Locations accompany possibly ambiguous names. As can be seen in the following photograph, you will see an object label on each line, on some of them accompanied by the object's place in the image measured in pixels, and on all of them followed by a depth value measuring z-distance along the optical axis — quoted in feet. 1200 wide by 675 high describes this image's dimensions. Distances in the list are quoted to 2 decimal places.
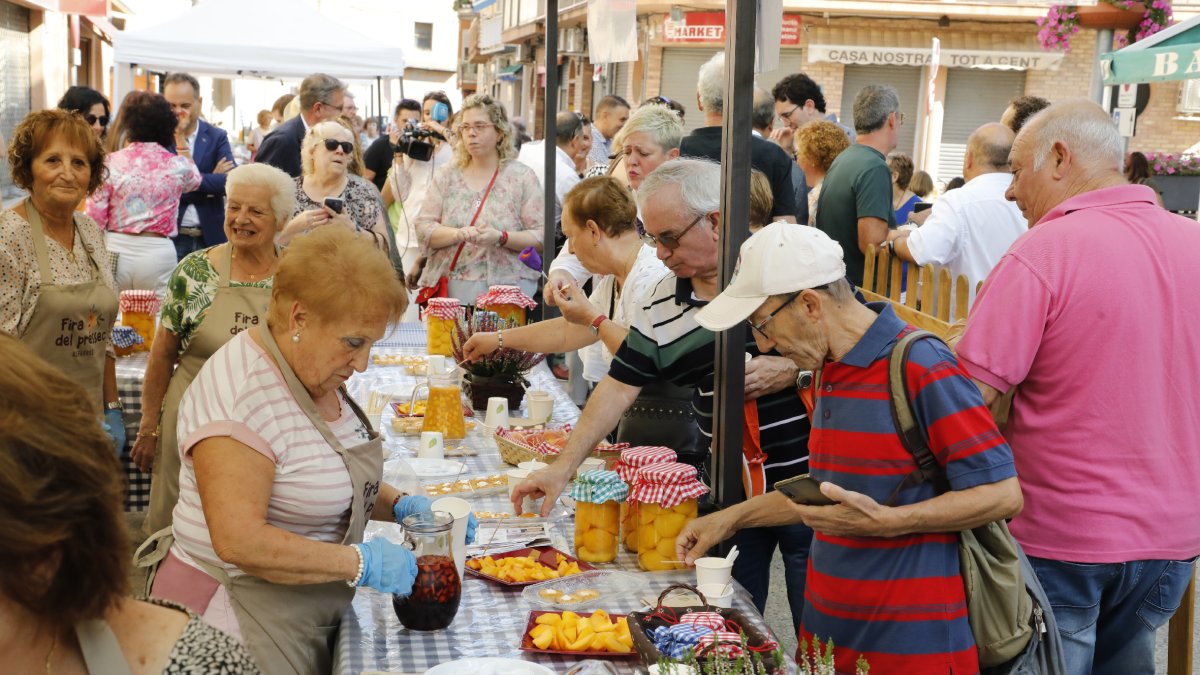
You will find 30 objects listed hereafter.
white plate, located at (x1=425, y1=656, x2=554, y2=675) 6.38
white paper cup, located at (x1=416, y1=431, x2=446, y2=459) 11.50
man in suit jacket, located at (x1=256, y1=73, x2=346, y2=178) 22.84
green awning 24.59
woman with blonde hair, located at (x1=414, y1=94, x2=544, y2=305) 19.02
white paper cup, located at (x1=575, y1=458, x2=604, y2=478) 10.19
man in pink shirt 8.32
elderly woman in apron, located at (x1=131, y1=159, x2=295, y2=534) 12.01
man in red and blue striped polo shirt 7.06
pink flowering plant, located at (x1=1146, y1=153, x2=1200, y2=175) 34.30
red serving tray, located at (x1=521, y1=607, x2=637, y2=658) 7.06
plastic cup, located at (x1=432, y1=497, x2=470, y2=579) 7.84
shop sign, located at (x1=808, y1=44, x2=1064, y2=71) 65.16
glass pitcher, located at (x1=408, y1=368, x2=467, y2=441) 12.34
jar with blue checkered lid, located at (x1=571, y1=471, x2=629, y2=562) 8.77
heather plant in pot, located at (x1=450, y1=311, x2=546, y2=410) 13.88
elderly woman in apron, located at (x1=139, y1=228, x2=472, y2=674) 7.00
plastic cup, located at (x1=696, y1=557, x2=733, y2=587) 7.75
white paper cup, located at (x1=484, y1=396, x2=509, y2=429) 12.85
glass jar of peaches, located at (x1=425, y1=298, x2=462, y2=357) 15.99
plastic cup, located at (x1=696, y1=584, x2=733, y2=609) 7.69
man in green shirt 19.19
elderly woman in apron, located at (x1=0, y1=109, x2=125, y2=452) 12.25
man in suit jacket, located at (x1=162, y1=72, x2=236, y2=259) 24.02
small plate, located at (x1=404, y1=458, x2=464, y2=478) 10.95
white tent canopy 30.35
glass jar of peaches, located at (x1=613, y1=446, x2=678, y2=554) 8.85
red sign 58.49
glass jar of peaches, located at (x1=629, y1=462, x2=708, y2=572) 8.59
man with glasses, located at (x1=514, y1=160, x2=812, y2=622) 10.07
